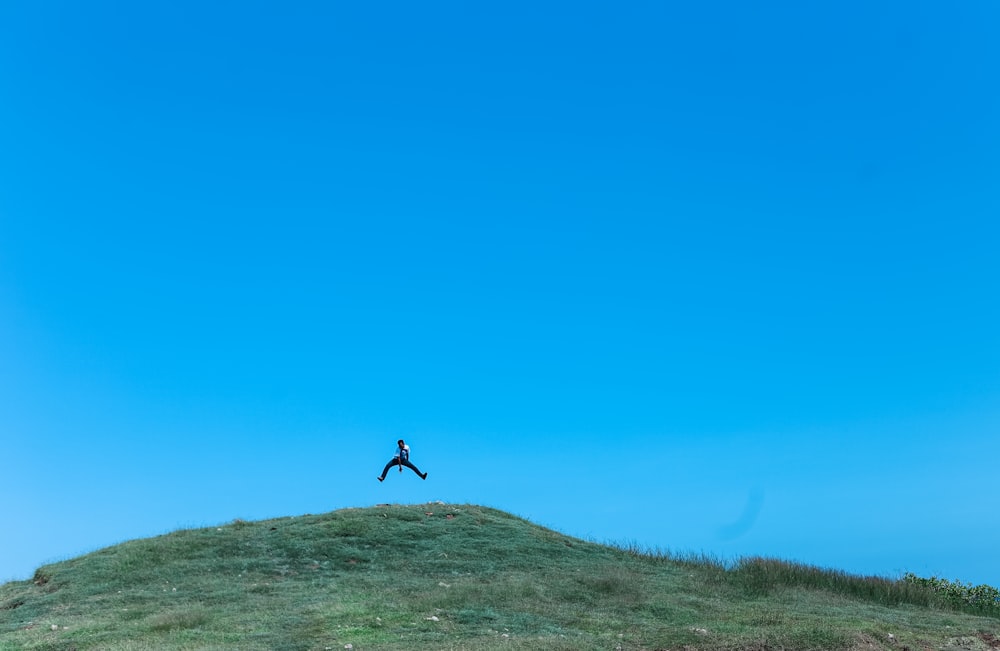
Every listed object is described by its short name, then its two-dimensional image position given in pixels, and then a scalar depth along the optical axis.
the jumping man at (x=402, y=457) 35.47
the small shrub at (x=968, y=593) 29.73
